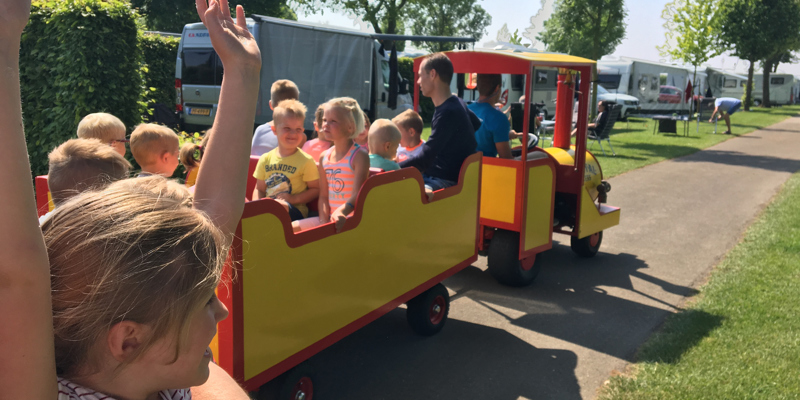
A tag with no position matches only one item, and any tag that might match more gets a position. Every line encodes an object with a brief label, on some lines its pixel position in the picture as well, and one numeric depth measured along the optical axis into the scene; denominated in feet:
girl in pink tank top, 12.23
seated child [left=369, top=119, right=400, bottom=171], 13.78
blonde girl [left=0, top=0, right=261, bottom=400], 2.28
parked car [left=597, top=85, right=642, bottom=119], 92.84
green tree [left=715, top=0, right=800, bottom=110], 113.70
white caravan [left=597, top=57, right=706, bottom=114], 106.22
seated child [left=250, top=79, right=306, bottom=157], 16.81
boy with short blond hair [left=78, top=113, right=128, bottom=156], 12.21
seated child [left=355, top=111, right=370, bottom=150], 16.90
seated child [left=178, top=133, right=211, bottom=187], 14.33
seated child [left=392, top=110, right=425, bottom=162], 16.12
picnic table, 70.40
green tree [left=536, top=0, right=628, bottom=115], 82.64
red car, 113.70
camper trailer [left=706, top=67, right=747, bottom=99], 147.23
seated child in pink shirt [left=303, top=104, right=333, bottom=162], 15.62
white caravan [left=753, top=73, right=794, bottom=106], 174.70
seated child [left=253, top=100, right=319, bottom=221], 12.78
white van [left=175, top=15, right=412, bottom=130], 40.42
